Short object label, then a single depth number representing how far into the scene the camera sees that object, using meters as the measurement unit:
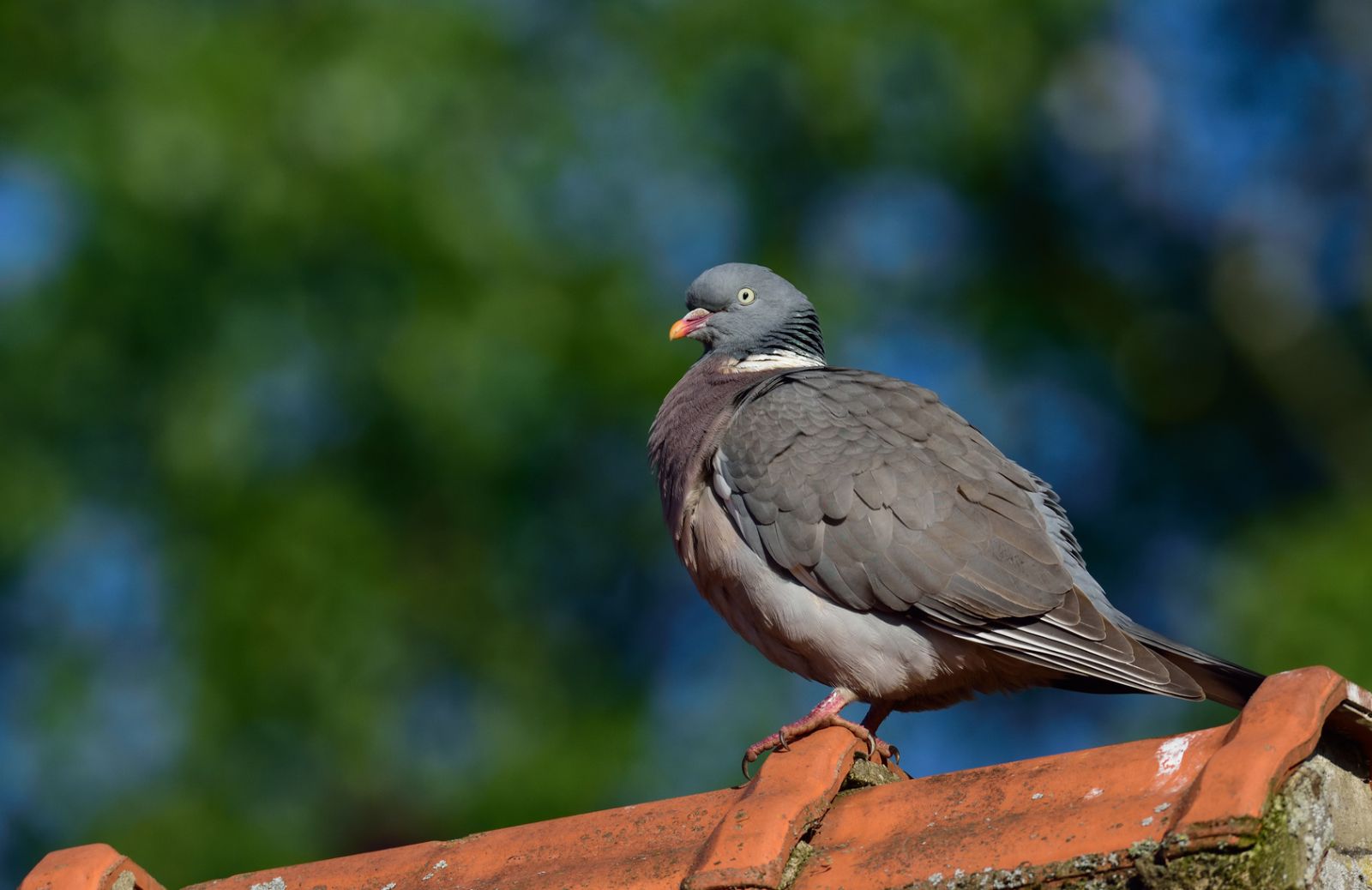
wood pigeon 8.75
